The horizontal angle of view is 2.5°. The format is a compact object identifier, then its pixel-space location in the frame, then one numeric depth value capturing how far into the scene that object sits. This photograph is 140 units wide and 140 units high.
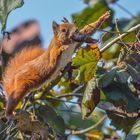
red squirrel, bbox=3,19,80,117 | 7.59
